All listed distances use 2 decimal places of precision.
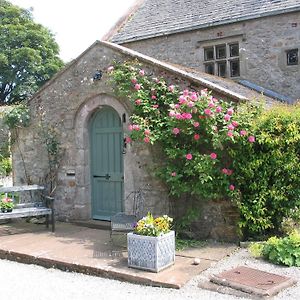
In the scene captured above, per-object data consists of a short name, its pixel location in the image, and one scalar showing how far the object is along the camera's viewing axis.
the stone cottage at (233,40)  10.93
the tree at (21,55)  29.97
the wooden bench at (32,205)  7.63
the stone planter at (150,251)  5.40
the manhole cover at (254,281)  4.66
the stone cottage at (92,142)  7.58
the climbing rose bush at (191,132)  6.43
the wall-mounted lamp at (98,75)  8.12
